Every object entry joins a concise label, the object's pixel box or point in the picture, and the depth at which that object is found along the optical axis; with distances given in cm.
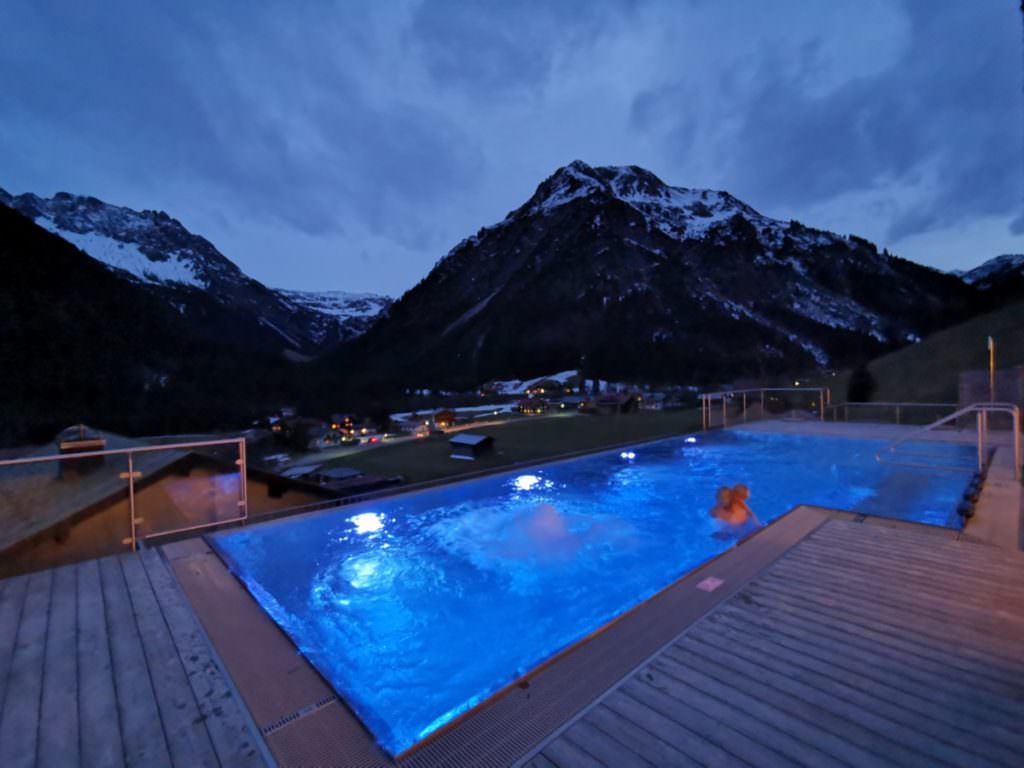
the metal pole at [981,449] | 503
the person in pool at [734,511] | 529
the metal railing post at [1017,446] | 457
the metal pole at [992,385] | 858
